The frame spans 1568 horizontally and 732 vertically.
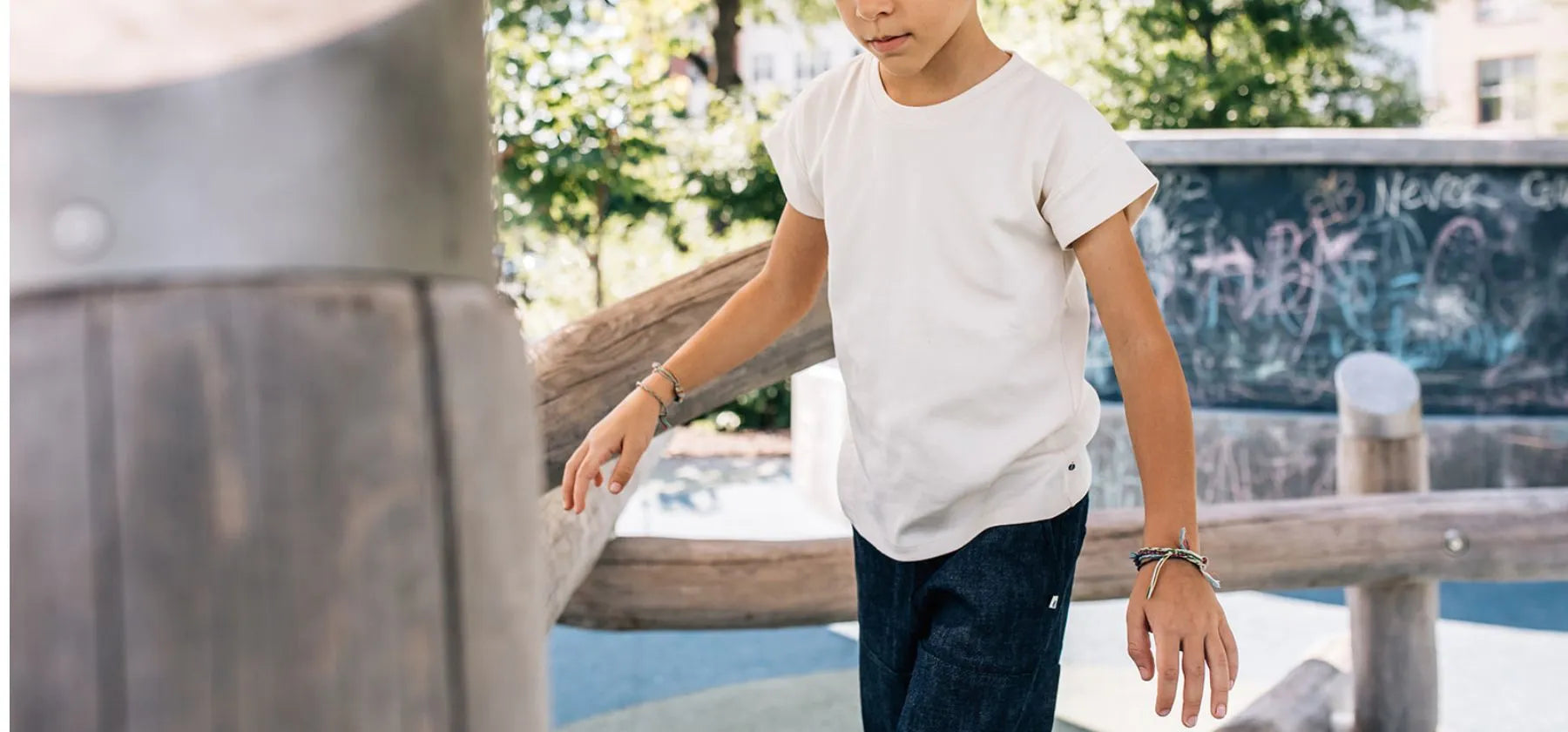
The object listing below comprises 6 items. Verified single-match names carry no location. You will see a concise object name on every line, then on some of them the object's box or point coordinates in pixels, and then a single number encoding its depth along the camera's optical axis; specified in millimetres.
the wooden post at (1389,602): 3430
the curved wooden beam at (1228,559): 2801
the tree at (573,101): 8078
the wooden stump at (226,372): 381
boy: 1331
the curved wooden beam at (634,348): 2350
